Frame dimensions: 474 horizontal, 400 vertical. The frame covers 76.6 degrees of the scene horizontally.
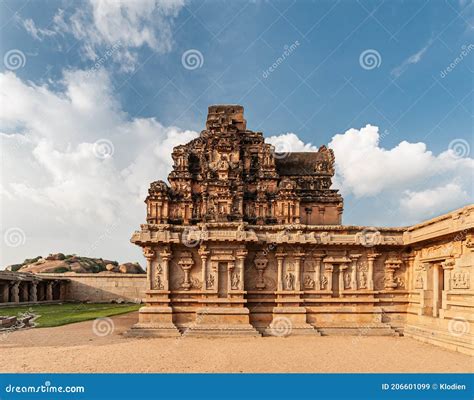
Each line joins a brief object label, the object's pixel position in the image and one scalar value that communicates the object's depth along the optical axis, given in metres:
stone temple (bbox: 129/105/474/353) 12.48
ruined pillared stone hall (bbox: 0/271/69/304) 26.69
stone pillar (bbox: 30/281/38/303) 29.27
